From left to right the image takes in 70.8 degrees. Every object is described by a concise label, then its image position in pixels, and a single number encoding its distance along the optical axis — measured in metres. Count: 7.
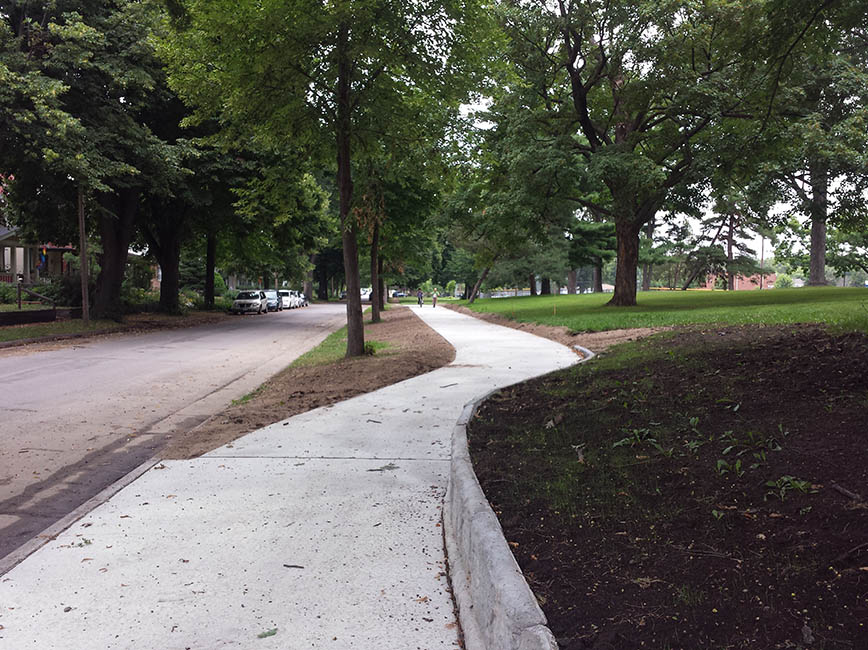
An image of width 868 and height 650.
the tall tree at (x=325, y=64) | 9.67
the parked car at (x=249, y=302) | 38.38
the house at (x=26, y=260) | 36.59
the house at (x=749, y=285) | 60.35
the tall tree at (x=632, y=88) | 18.56
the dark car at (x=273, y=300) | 44.34
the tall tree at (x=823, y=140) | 18.44
